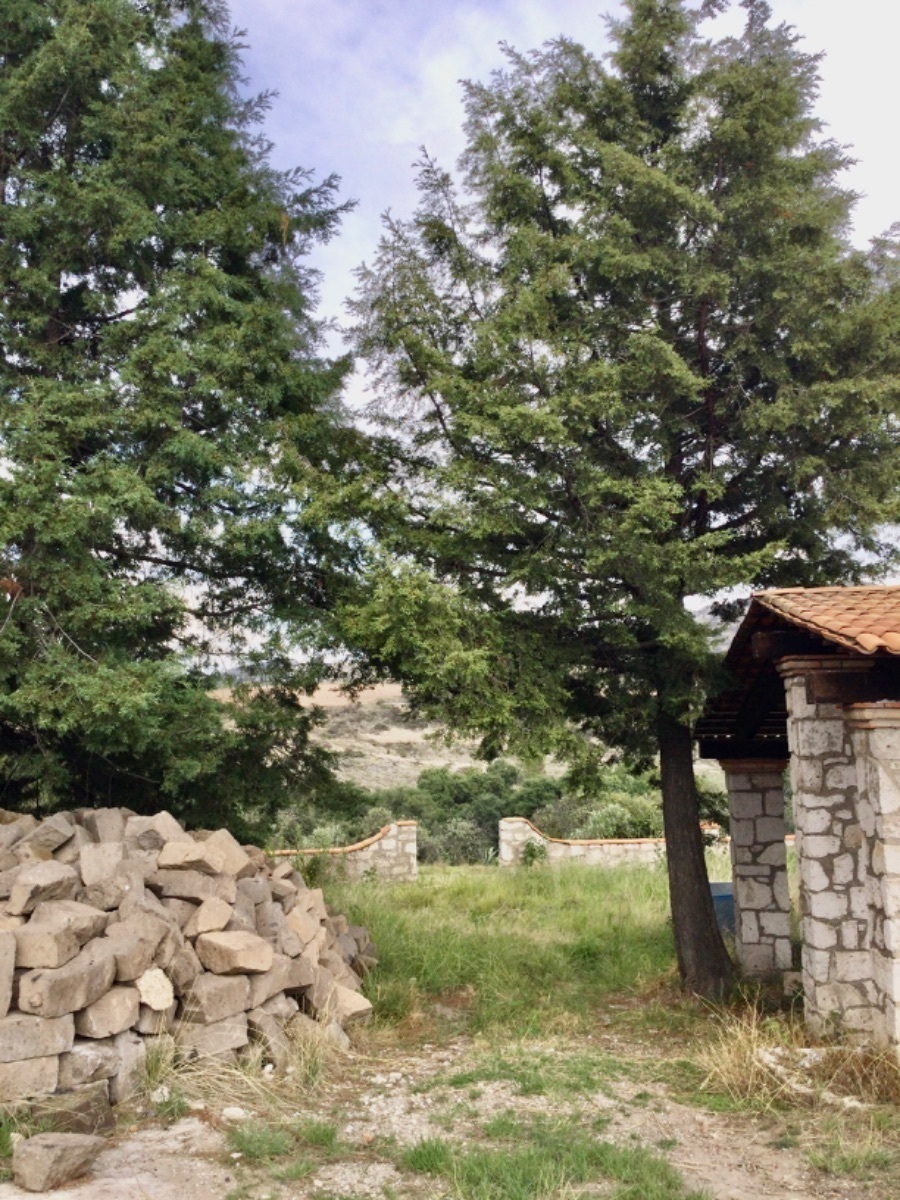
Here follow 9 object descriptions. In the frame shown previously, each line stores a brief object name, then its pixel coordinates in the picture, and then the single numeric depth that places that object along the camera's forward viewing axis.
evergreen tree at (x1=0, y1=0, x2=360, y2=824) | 8.02
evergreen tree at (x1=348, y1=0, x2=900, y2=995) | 8.35
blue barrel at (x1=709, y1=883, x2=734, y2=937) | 11.95
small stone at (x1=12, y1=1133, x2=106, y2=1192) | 4.50
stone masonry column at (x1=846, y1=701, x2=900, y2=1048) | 6.55
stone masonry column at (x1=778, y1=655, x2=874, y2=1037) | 7.18
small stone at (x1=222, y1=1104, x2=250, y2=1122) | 5.72
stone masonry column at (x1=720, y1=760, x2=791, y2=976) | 10.22
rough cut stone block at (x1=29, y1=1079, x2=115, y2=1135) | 5.27
